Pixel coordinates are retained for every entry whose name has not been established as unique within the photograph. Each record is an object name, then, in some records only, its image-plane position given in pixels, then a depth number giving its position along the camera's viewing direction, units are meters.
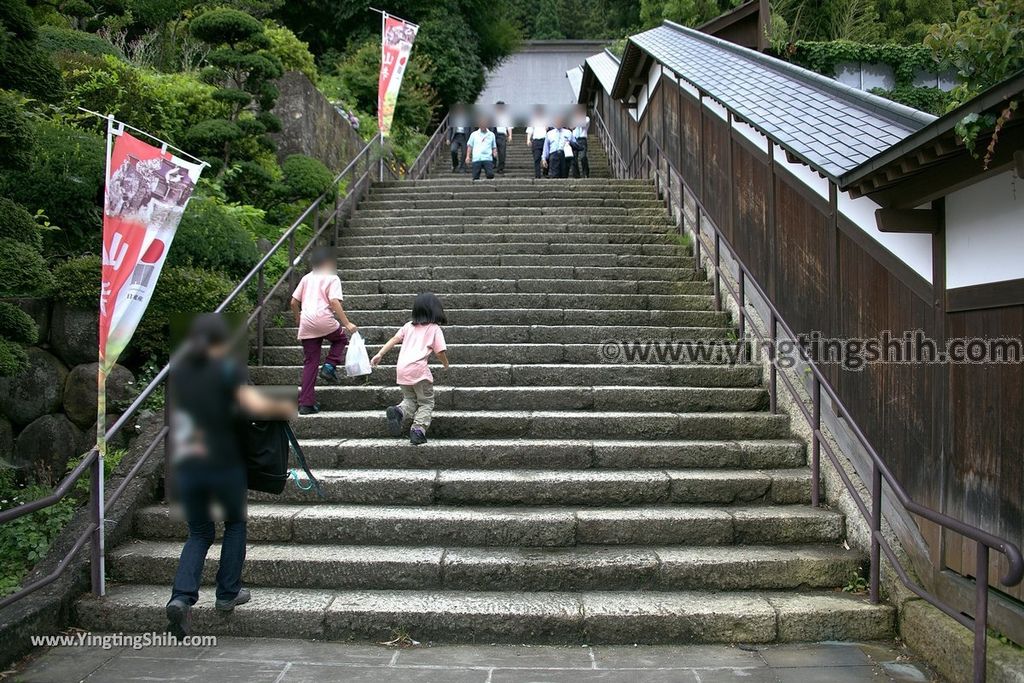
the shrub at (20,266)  5.12
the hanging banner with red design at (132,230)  4.56
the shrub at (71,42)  10.92
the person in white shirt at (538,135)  16.31
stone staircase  4.32
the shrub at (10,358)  4.88
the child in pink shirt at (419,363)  5.86
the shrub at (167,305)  6.88
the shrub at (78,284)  6.36
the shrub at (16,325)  5.11
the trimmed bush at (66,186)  7.09
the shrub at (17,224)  5.19
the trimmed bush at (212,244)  7.54
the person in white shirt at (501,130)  17.55
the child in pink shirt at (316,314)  6.39
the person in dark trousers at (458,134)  18.02
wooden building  3.77
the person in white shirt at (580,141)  16.44
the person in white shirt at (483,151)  14.89
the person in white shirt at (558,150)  15.70
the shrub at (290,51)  14.29
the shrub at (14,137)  4.85
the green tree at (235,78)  10.02
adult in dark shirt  3.23
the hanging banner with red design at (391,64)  14.00
